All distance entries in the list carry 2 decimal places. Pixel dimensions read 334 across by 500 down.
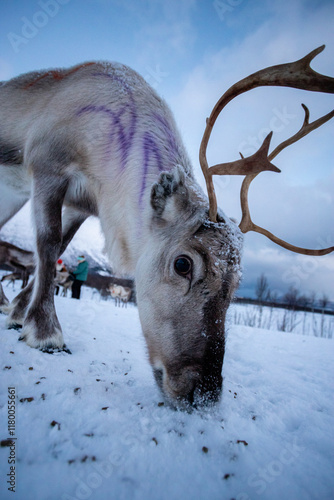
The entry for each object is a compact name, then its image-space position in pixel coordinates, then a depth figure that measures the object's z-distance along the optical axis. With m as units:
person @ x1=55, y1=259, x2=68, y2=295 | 15.17
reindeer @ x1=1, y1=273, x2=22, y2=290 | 14.93
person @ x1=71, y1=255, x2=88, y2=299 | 11.13
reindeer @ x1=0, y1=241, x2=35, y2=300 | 12.01
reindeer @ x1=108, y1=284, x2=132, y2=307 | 23.84
